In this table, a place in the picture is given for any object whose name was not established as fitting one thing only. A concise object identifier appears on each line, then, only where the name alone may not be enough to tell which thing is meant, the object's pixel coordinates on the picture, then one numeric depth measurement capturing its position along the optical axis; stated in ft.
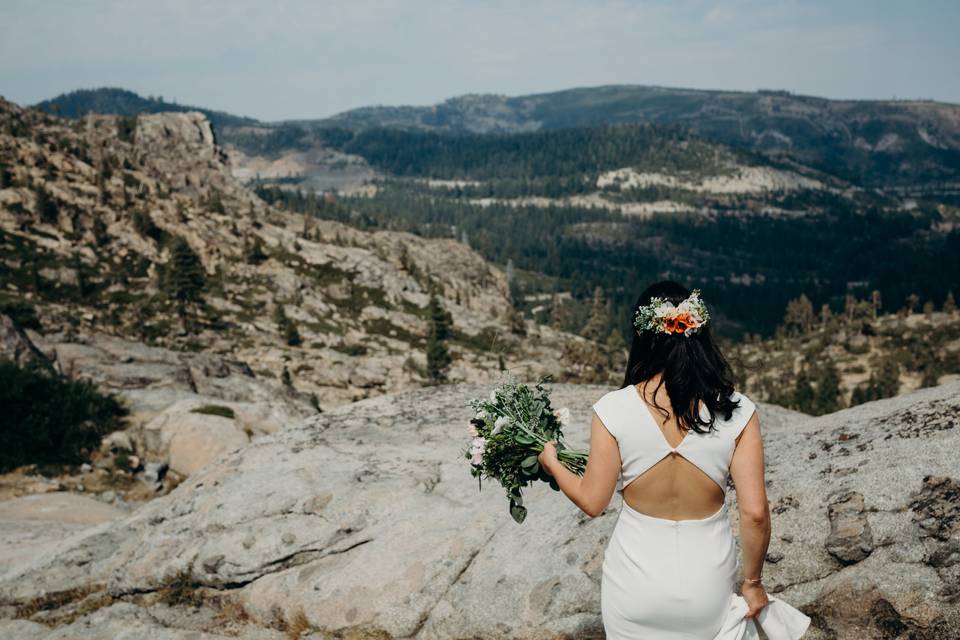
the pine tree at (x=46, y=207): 321.52
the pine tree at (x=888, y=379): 219.20
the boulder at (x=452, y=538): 26.96
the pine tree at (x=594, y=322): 364.89
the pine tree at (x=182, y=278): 286.87
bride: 17.06
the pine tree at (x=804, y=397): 220.23
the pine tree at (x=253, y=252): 390.01
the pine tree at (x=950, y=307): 318.45
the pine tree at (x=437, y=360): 254.27
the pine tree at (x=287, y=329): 298.15
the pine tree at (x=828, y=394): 208.76
